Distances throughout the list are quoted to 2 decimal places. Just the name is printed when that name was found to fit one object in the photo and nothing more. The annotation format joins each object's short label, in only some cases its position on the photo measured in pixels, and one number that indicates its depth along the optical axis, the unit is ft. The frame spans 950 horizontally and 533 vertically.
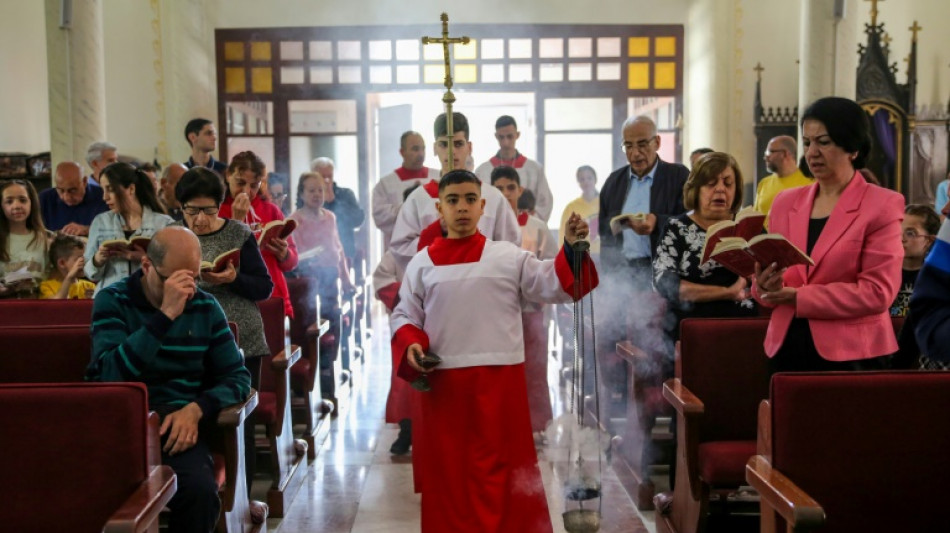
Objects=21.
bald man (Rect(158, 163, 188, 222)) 19.70
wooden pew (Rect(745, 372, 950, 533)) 8.62
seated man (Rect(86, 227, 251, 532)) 10.19
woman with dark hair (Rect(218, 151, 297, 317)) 16.25
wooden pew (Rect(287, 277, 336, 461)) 17.99
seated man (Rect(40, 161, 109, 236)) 20.33
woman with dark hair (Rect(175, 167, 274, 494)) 13.66
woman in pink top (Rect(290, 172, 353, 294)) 23.08
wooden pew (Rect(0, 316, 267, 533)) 11.37
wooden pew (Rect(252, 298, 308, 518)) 14.79
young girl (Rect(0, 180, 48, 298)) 17.37
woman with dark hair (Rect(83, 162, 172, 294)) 15.12
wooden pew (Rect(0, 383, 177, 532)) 8.54
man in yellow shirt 20.49
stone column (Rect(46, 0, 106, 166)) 25.39
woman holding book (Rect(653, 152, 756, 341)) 13.08
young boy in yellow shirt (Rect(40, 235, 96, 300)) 17.51
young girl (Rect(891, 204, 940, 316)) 14.11
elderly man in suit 15.74
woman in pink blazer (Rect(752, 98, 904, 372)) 9.50
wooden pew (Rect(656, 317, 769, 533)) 12.39
